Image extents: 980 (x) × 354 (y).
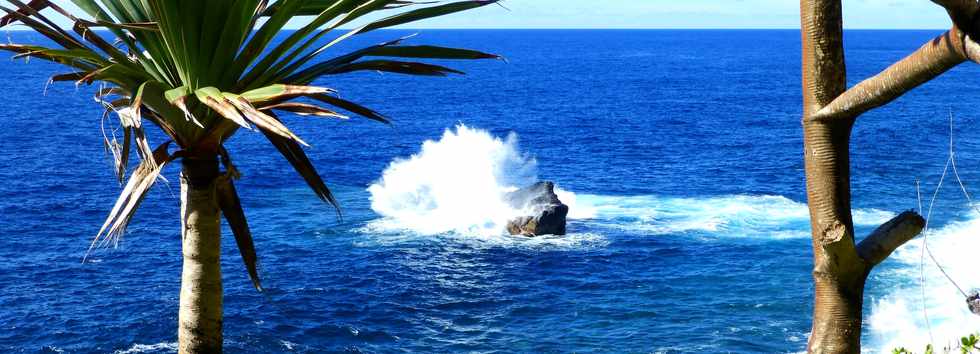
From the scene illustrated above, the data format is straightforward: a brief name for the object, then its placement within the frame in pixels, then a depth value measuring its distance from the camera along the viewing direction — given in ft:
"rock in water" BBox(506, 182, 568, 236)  152.76
